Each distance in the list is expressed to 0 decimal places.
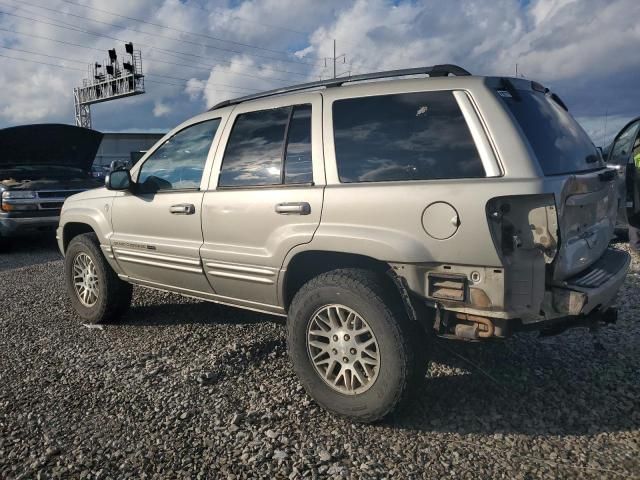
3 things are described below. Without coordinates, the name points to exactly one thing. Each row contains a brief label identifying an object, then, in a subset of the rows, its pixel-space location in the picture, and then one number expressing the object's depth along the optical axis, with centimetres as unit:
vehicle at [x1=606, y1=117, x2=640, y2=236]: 630
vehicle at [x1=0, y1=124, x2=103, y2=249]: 846
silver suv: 251
